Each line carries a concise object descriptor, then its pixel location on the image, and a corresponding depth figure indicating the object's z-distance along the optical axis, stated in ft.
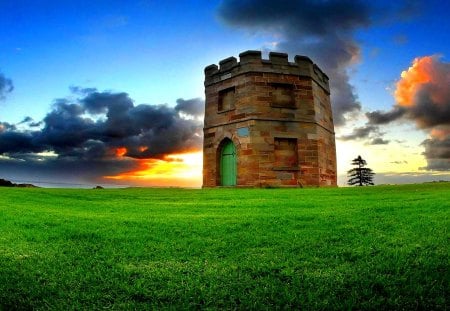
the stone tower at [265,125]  67.46
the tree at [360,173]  173.28
